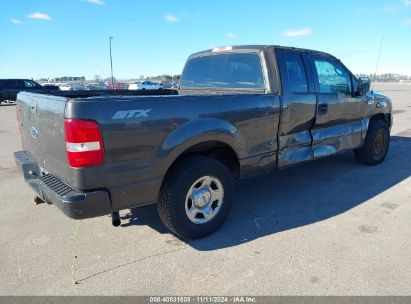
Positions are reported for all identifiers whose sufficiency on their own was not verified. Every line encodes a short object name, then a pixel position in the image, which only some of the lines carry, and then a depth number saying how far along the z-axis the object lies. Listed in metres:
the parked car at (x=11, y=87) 22.80
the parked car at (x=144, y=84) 34.39
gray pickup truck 2.63
